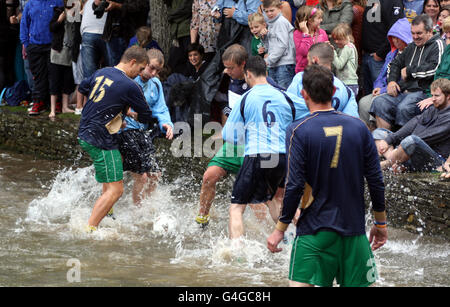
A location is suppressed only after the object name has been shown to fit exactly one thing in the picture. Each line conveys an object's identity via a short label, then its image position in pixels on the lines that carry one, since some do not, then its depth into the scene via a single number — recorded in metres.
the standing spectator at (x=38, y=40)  14.53
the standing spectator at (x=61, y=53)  14.36
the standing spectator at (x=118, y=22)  13.35
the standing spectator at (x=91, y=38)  13.61
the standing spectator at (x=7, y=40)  16.39
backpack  16.28
